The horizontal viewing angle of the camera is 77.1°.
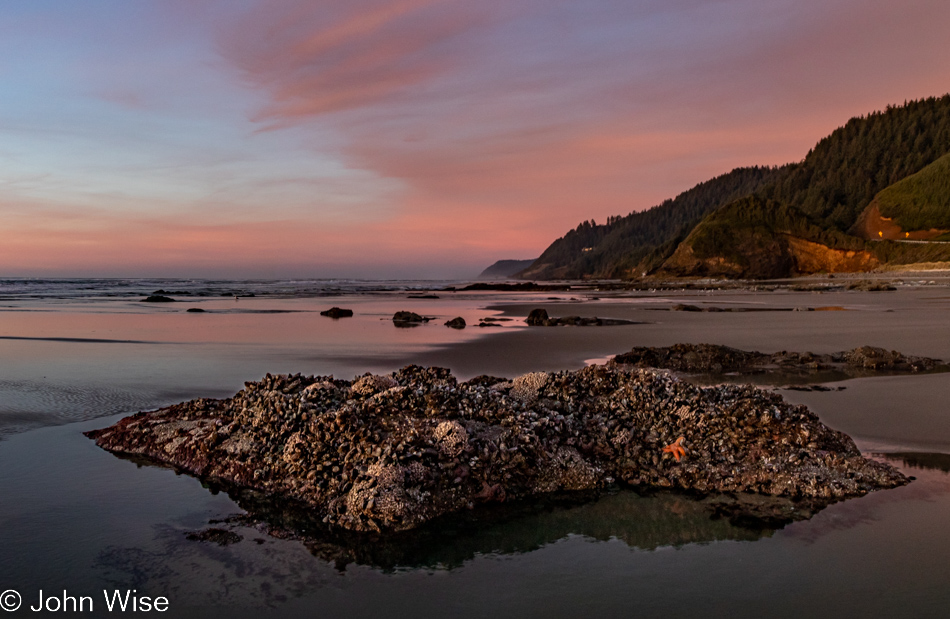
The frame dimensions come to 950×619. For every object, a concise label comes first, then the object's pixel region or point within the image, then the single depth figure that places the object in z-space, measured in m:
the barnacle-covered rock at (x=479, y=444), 4.92
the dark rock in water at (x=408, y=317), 23.79
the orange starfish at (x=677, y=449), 5.61
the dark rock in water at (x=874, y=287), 45.75
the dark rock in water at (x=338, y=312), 26.33
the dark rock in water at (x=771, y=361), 11.08
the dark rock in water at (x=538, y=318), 21.98
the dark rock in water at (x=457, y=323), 21.78
